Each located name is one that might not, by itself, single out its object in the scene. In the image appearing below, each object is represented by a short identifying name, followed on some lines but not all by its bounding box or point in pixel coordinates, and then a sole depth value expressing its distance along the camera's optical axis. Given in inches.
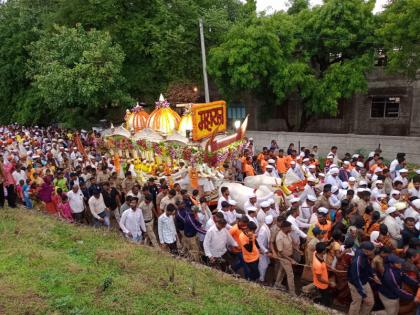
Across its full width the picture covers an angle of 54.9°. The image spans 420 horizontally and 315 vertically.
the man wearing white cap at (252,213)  291.7
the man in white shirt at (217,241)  274.1
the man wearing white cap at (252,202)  315.9
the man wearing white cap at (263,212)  301.7
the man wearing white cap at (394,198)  316.5
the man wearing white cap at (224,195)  346.6
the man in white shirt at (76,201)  371.6
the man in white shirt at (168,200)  337.1
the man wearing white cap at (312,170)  430.9
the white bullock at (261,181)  410.6
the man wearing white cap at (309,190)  356.8
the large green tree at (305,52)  719.1
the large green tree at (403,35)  550.9
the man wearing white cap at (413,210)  294.7
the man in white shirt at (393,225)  271.7
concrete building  853.2
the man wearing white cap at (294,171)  433.3
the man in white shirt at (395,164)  420.5
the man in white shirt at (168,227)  301.6
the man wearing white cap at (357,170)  418.1
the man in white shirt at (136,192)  352.0
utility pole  681.9
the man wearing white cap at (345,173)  413.4
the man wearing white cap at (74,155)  561.2
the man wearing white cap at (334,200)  327.3
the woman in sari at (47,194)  399.5
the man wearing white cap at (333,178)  391.9
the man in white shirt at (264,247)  272.4
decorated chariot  420.2
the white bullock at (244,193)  367.6
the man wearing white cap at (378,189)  343.6
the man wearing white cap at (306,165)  441.9
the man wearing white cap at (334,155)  486.3
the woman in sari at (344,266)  239.0
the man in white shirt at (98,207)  354.6
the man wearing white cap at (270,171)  444.3
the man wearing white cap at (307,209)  310.8
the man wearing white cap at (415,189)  341.7
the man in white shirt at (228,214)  308.8
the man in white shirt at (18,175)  446.6
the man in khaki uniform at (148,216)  329.1
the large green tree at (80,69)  710.5
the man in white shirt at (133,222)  310.7
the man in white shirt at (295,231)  277.3
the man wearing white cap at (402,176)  389.4
